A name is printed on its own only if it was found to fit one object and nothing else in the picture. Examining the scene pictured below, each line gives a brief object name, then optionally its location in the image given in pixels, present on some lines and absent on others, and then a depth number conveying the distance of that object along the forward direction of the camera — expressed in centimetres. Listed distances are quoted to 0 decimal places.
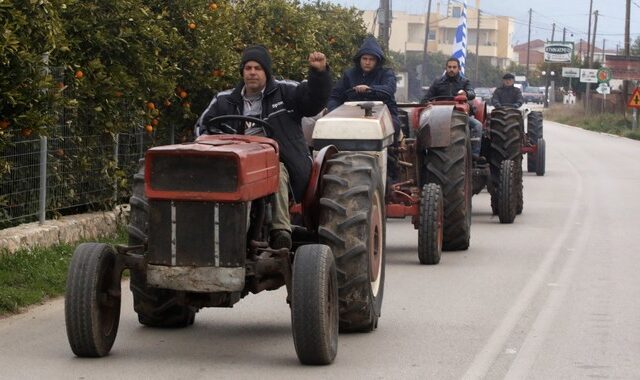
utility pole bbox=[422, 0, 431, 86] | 9775
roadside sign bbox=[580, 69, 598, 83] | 8731
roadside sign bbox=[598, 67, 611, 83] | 7112
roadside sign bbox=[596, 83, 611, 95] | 7406
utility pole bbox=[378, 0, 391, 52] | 3934
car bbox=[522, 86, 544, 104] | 13869
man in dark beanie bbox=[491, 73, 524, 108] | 2862
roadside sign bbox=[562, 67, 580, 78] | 10388
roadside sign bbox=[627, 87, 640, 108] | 5559
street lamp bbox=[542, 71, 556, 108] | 12469
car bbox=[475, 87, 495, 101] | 7394
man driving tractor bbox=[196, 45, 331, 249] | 1008
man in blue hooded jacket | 1519
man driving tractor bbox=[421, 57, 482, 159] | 1961
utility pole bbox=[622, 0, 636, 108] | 7406
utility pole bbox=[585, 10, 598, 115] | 8786
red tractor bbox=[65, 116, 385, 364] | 877
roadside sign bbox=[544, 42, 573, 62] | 12675
